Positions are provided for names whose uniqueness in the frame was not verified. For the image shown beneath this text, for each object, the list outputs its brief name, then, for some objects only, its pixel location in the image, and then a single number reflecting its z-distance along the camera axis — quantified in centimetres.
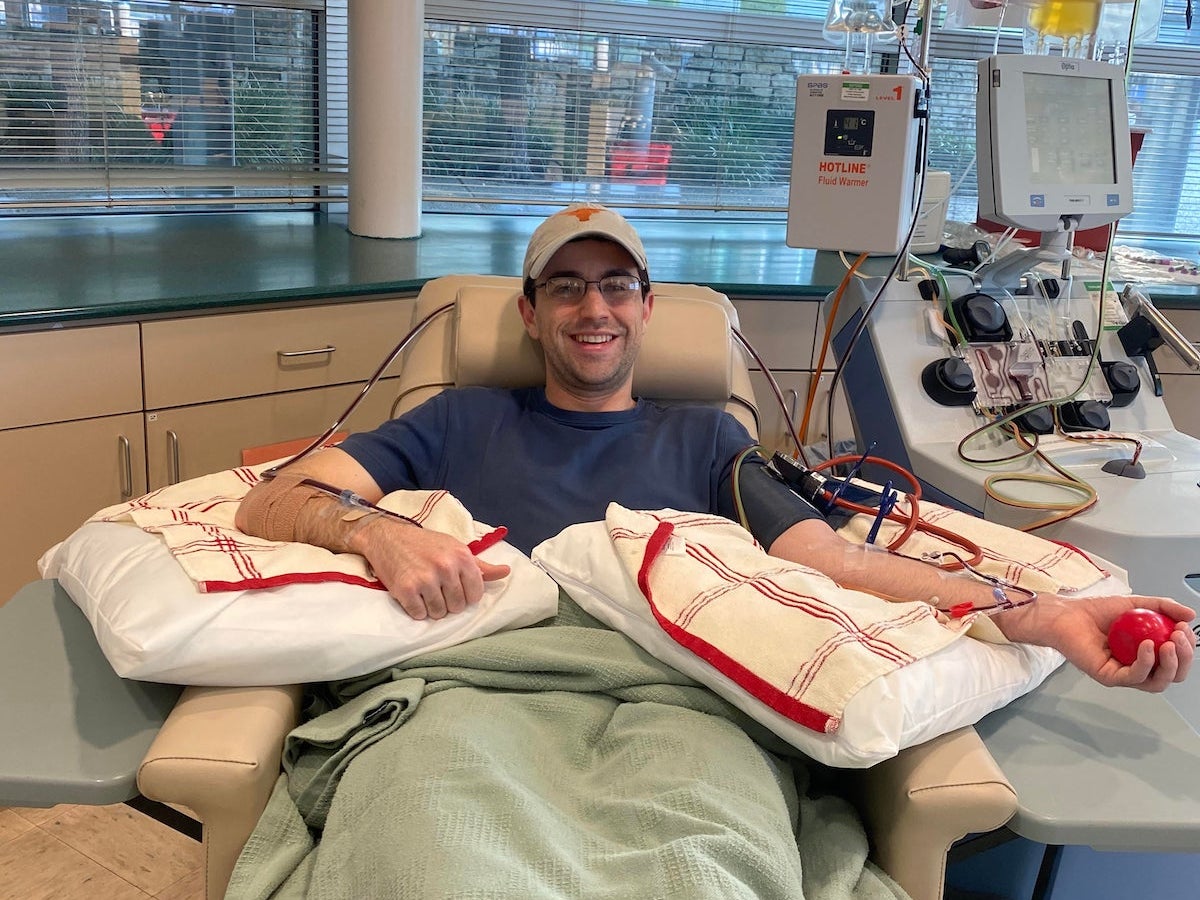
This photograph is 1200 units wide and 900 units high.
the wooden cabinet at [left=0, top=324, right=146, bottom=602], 204
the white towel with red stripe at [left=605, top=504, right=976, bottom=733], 116
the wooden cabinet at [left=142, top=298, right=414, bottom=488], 222
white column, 271
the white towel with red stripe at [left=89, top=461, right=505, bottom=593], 127
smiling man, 148
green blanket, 100
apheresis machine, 190
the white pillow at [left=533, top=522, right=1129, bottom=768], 112
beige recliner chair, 109
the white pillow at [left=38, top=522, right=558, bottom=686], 117
